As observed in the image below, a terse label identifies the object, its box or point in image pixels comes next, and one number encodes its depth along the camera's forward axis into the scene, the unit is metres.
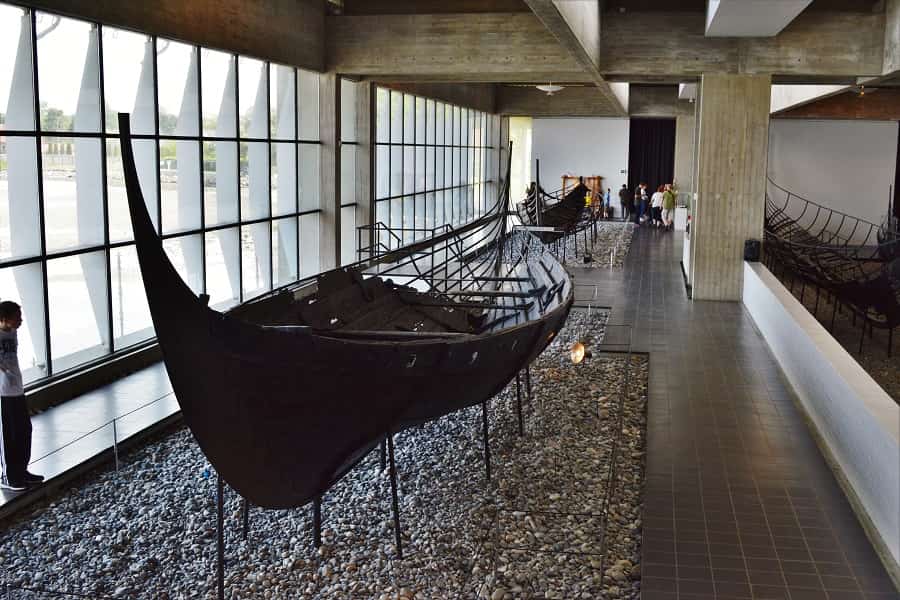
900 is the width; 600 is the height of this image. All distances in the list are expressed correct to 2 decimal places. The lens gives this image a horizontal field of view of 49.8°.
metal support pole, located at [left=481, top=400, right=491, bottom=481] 6.70
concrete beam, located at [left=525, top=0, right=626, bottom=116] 8.23
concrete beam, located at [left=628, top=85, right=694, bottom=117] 27.00
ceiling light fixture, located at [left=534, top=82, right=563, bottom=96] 21.63
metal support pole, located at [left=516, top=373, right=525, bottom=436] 7.64
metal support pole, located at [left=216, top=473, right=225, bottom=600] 4.87
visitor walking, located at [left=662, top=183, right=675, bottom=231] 27.34
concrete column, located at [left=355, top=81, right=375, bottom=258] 16.89
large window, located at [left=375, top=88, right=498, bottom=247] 19.98
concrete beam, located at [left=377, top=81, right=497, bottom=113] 20.78
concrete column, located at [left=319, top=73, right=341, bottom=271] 15.29
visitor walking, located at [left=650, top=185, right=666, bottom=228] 28.20
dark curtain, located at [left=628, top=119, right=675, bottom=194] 35.97
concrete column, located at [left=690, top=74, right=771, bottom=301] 14.05
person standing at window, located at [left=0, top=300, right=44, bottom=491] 5.98
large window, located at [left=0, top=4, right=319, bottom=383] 8.55
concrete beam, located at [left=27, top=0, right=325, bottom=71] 9.47
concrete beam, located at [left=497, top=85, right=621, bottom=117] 28.52
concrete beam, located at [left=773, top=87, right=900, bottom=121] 23.55
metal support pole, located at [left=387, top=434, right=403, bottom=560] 5.40
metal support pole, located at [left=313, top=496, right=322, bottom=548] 5.53
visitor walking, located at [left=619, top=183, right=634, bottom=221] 31.41
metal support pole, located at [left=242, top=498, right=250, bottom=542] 5.63
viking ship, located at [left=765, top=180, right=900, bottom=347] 12.21
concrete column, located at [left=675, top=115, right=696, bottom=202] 29.38
